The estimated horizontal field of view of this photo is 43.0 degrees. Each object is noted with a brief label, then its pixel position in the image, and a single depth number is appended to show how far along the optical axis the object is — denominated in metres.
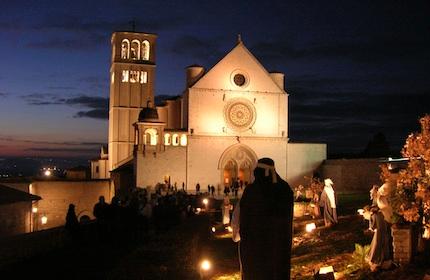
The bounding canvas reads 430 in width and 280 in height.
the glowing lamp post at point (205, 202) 31.66
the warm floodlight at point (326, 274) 10.63
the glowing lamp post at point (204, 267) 12.22
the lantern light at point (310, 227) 17.55
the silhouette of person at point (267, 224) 7.33
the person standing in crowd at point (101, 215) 15.29
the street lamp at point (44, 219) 39.06
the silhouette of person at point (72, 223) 14.69
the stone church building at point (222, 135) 44.22
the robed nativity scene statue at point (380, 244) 10.99
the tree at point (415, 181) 10.97
